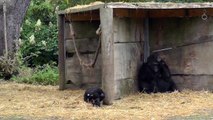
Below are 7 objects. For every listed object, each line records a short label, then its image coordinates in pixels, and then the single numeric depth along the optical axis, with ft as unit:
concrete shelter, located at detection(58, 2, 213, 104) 35.65
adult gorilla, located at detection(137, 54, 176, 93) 37.83
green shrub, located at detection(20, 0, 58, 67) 63.82
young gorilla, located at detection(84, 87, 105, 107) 31.86
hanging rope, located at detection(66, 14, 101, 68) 35.13
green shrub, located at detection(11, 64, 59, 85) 47.78
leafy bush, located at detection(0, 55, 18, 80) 48.88
